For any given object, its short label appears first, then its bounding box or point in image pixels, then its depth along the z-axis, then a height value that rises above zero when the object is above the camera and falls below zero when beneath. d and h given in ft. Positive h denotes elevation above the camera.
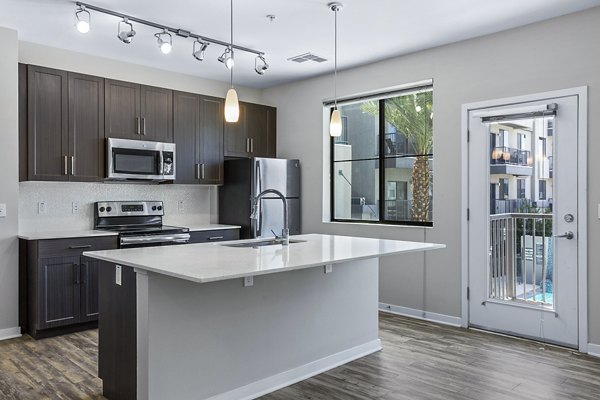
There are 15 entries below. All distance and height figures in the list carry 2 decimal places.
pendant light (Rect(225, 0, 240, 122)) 10.01 +1.88
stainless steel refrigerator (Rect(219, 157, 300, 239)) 17.79 +0.17
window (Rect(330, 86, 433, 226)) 15.99 +1.29
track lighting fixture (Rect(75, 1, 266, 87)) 11.82 +4.66
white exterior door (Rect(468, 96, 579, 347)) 12.41 -0.68
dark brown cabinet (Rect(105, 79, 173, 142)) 15.46 +2.86
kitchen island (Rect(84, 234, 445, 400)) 8.07 -2.37
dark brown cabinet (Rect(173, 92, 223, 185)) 17.25 +2.19
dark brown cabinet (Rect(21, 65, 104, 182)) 13.88 +2.13
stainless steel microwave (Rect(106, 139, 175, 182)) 15.25 +1.21
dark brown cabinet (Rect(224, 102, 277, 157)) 18.88 +2.59
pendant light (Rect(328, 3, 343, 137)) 11.57 +1.86
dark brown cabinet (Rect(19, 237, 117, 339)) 13.20 -2.57
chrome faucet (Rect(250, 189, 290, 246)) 10.90 -0.90
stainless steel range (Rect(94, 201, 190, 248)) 15.06 -0.97
